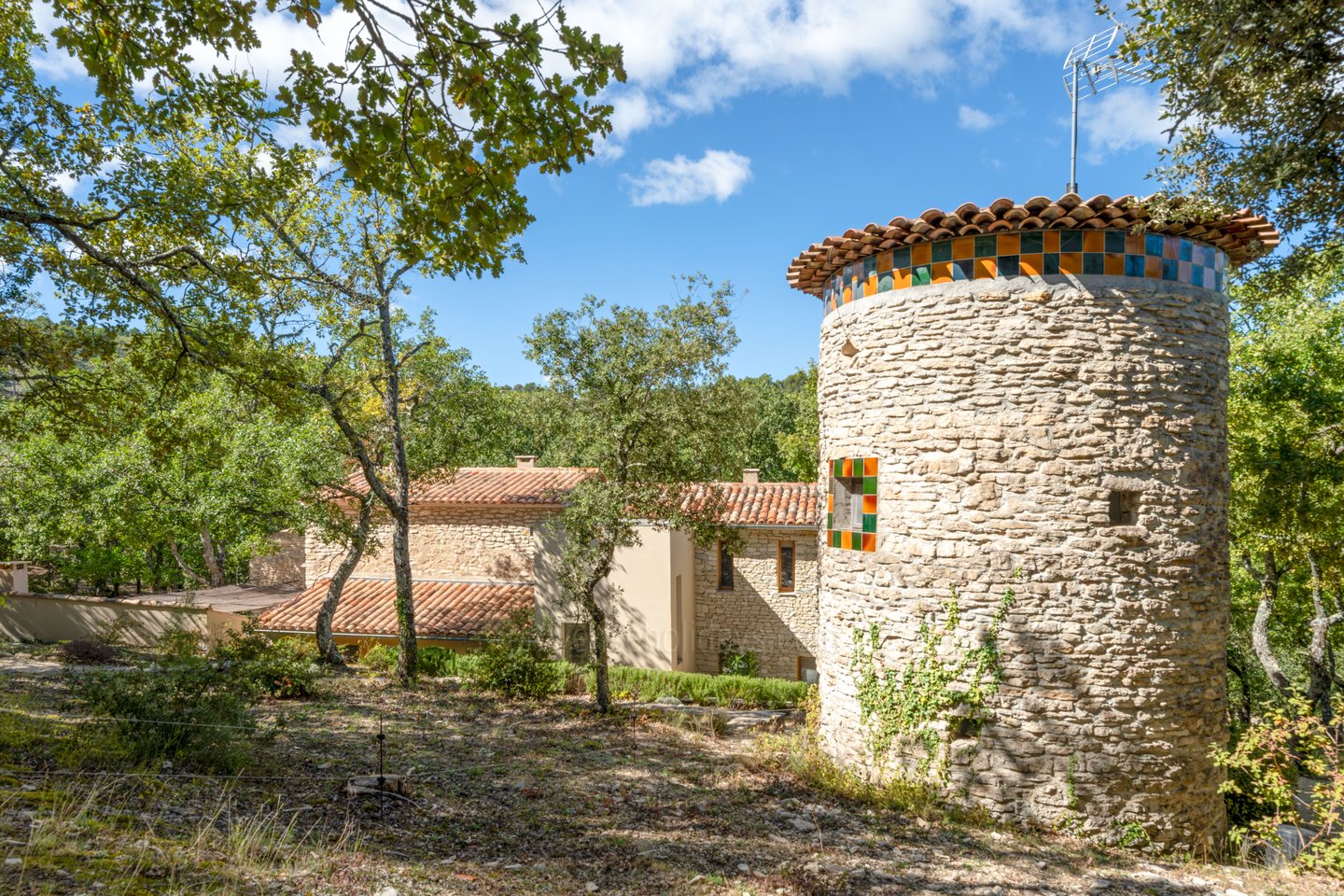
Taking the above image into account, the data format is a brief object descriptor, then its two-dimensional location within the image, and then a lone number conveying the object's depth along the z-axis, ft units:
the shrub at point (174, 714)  22.83
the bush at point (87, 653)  45.60
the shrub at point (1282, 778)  22.91
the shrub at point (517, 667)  46.73
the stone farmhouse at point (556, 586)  55.36
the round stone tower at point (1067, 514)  24.91
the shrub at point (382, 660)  52.75
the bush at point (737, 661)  59.93
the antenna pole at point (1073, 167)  29.73
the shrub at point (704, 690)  51.49
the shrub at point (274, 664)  38.29
